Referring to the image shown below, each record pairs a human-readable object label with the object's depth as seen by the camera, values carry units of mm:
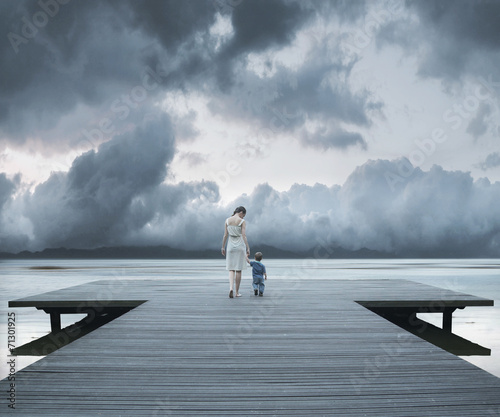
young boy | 8992
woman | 8555
